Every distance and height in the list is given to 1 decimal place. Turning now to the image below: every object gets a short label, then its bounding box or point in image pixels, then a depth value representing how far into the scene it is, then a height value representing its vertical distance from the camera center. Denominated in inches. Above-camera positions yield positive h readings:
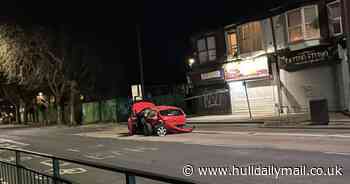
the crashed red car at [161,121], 920.9 -15.2
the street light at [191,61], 1575.2 +174.8
